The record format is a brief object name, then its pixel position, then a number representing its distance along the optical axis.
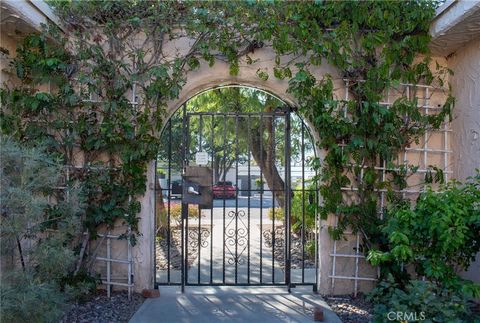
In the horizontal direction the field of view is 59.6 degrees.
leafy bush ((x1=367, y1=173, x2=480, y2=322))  3.21
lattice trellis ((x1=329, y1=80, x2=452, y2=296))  4.90
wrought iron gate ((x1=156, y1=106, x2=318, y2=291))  5.09
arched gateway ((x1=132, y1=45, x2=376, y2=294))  4.91
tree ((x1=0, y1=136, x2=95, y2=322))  3.15
